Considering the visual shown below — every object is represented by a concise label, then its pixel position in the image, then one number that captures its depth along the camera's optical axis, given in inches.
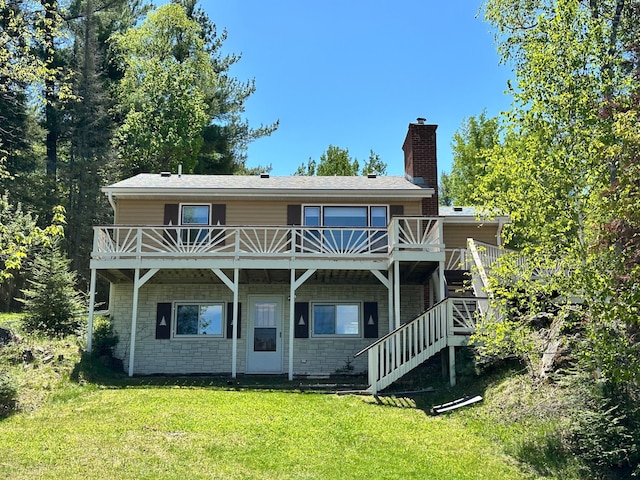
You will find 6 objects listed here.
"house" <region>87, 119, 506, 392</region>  617.0
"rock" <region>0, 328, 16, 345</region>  497.8
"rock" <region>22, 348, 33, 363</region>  482.3
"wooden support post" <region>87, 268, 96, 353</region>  558.3
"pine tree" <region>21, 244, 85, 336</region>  585.3
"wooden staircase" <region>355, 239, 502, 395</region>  460.4
